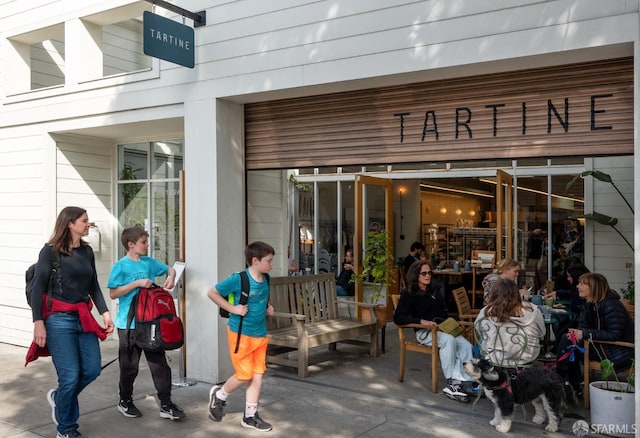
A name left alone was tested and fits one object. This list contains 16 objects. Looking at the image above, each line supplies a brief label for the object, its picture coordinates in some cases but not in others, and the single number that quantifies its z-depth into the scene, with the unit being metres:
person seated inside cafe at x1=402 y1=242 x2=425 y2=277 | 10.77
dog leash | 5.43
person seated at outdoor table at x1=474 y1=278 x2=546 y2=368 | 5.18
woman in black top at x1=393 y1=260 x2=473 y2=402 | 6.07
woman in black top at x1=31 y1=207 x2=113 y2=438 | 4.48
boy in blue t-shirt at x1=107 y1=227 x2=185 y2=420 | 5.18
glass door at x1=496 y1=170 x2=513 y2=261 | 8.33
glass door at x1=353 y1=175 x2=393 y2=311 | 10.01
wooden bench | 6.65
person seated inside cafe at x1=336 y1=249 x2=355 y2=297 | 10.35
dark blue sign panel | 5.94
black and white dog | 4.91
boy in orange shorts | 4.84
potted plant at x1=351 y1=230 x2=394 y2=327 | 10.00
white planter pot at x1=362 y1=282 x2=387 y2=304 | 10.29
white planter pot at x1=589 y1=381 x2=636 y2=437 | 4.72
